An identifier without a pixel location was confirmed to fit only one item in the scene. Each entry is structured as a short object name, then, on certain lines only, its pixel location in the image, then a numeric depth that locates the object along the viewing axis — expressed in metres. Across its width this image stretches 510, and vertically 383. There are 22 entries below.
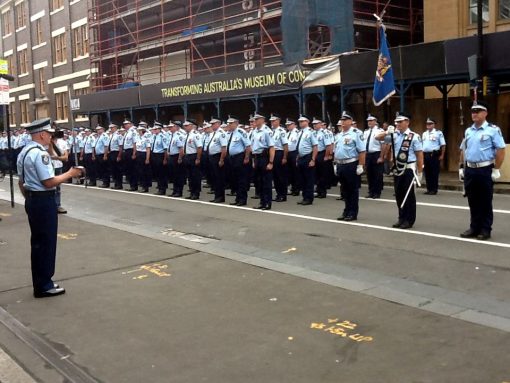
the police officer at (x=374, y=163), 13.98
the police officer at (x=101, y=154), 19.73
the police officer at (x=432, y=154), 14.46
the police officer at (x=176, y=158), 15.92
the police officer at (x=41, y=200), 6.18
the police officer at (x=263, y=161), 12.61
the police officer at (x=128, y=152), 18.22
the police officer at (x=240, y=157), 13.40
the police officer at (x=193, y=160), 15.02
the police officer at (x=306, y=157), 13.11
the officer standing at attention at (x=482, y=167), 8.64
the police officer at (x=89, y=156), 20.67
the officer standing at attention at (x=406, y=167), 9.59
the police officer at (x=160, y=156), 16.81
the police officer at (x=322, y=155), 14.38
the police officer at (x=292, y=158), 14.25
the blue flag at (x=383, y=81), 13.81
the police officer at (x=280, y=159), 13.98
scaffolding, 25.47
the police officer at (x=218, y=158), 13.98
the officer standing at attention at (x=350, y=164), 10.70
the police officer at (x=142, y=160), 17.50
